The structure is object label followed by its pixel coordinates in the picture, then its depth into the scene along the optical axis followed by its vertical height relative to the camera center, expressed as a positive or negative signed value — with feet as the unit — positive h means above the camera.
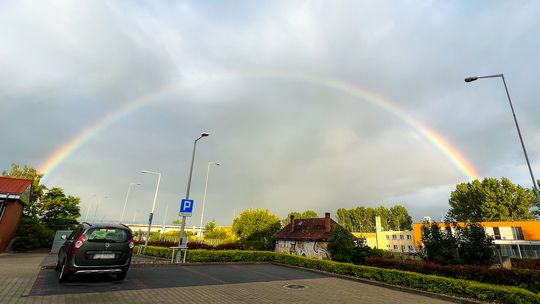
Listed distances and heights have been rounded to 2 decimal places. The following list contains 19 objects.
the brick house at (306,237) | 113.80 +2.21
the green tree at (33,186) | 118.52 +19.32
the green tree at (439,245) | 48.78 +0.56
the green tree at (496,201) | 201.36 +36.26
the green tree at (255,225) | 176.03 +9.50
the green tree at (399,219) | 320.50 +31.26
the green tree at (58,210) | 119.33 +9.06
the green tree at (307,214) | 321.56 +31.94
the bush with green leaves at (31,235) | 85.46 -1.85
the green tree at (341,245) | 63.16 -0.35
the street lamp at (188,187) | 59.95 +11.53
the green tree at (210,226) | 214.90 +9.04
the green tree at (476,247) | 47.03 +0.55
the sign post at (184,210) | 61.67 +5.85
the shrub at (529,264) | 59.62 -2.54
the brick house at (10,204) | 75.82 +6.85
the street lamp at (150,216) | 88.46 +6.06
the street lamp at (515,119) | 47.19 +24.25
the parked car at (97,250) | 29.71 -1.90
